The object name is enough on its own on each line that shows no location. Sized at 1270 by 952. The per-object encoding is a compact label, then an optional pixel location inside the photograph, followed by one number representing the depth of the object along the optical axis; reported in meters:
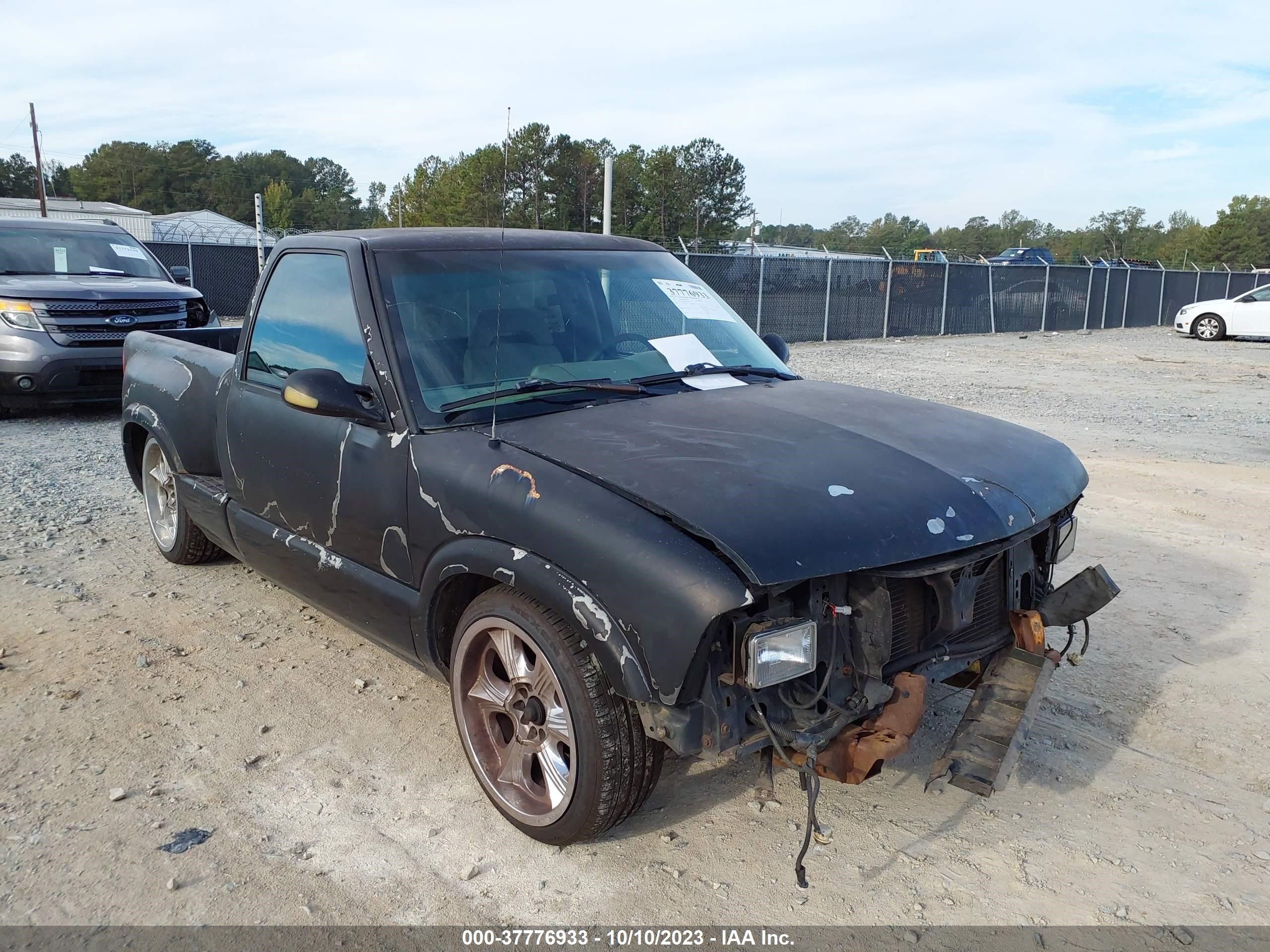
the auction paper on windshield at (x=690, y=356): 3.74
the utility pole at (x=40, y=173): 38.12
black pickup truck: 2.52
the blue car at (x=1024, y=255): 38.82
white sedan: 23.27
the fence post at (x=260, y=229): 14.06
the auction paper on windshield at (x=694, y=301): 4.12
